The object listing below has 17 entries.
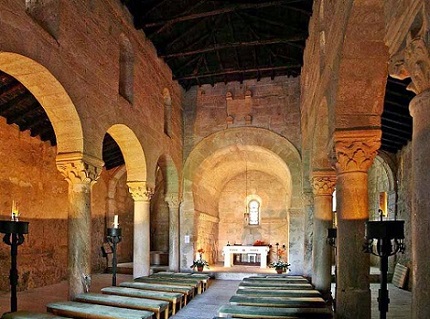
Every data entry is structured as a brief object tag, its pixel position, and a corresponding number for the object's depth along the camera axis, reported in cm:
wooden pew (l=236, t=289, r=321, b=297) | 878
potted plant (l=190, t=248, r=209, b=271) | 1508
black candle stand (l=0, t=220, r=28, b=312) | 644
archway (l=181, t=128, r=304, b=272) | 1463
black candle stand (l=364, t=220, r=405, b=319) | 499
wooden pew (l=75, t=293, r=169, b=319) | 754
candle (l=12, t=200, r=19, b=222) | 684
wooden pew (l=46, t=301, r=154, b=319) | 677
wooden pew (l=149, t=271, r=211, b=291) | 1191
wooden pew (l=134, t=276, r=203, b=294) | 1055
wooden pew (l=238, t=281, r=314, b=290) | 1001
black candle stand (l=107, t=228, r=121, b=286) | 975
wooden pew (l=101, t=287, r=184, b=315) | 856
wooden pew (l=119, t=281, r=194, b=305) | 952
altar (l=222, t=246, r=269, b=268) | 1742
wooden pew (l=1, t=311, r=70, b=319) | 644
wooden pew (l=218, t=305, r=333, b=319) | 687
